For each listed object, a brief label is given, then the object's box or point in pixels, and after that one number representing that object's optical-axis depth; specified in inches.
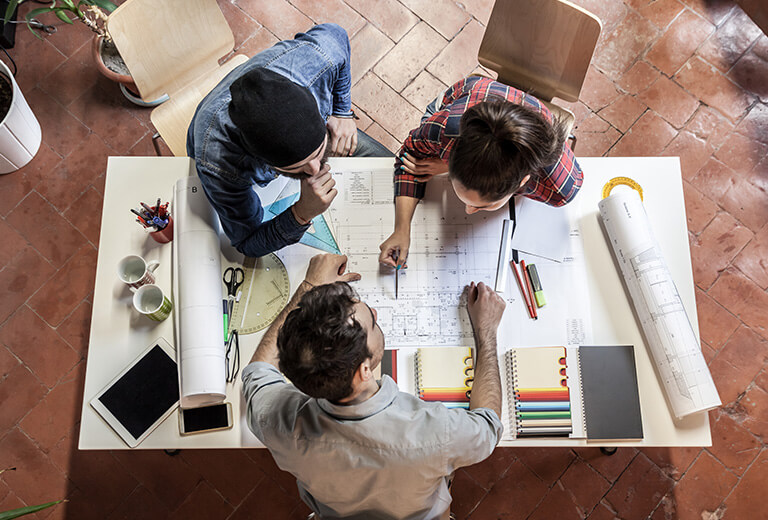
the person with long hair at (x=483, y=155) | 59.3
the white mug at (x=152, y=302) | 67.5
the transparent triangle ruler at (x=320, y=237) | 73.4
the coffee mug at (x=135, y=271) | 67.9
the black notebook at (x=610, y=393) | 66.1
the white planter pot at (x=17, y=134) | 101.0
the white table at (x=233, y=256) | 66.4
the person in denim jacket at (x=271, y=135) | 57.4
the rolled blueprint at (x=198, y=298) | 64.3
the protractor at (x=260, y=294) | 70.2
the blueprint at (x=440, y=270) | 70.5
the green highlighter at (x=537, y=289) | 70.9
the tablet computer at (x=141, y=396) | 66.2
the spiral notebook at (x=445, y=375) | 66.4
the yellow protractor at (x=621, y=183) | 75.1
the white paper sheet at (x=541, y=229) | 73.1
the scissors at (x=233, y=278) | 71.3
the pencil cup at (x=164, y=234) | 70.1
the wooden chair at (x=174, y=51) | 73.9
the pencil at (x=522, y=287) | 70.8
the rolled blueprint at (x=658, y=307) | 65.1
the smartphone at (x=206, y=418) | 66.1
